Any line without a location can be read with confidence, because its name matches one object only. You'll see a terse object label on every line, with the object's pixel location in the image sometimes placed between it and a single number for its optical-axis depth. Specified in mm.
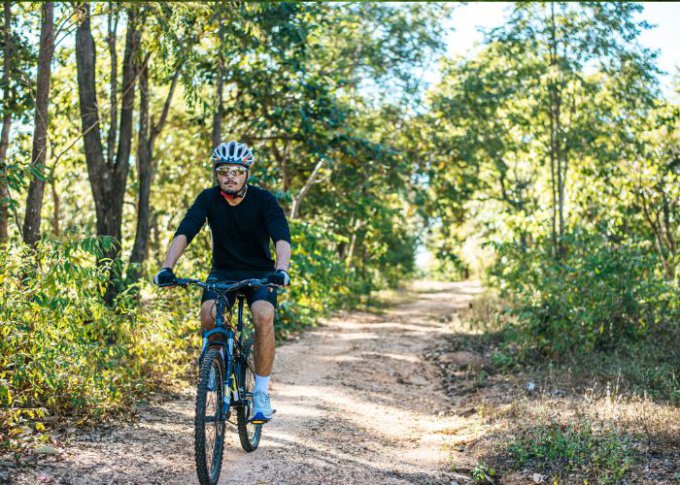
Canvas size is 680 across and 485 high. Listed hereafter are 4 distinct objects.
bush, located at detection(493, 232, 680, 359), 10133
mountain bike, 4781
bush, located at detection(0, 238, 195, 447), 5555
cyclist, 5547
